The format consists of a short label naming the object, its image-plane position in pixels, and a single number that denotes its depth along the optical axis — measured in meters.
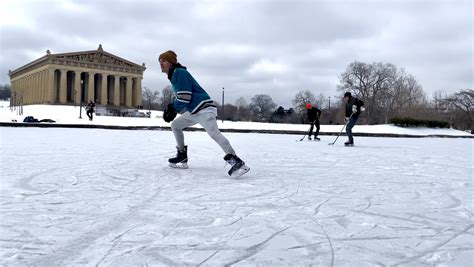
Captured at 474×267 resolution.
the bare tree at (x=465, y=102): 75.18
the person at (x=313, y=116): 17.69
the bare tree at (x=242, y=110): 97.81
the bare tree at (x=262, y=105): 107.12
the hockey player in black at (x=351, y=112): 13.28
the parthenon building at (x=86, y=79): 72.62
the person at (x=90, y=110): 35.37
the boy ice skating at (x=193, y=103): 5.39
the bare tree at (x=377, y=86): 68.88
